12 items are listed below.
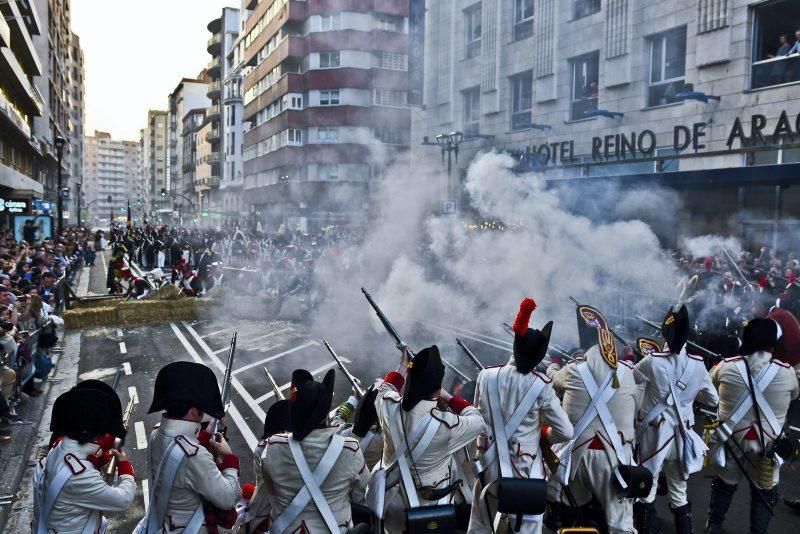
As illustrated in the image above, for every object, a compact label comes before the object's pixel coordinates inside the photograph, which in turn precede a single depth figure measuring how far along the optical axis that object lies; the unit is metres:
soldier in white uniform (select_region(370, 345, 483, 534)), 3.97
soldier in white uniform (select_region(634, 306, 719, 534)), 5.14
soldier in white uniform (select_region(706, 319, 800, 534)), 5.32
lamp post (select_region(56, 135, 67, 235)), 27.77
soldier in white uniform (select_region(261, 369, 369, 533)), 3.46
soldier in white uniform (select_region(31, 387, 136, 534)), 3.35
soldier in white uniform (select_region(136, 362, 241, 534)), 3.43
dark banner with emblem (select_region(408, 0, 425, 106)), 24.38
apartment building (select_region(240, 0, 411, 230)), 33.75
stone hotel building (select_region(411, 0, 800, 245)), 14.91
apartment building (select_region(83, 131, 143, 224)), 180.19
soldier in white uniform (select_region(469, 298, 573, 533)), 4.33
